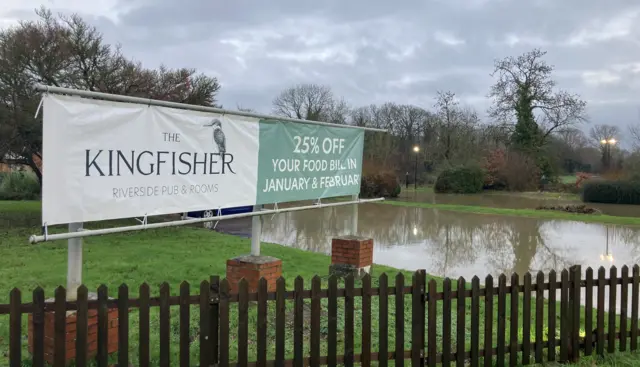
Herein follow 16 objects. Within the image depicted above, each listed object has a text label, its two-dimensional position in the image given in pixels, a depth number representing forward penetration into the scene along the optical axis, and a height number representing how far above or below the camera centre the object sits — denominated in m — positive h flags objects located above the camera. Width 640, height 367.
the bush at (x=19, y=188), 27.98 -0.86
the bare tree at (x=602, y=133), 68.58 +6.96
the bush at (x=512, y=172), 40.66 +0.71
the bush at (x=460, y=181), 39.34 -0.08
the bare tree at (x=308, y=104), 57.78 +8.84
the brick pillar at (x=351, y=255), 7.86 -1.25
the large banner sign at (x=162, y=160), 3.90 +0.16
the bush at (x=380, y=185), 35.88 -0.46
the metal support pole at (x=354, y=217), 8.39 -0.68
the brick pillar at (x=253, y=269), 6.00 -1.15
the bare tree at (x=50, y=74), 14.27 +3.24
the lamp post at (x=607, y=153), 46.82 +3.02
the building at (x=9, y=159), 15.88 +0.47
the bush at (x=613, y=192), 31.44 -0.64
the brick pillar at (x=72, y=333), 3.85 -1.28
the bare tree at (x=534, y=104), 42.34 +6.72
